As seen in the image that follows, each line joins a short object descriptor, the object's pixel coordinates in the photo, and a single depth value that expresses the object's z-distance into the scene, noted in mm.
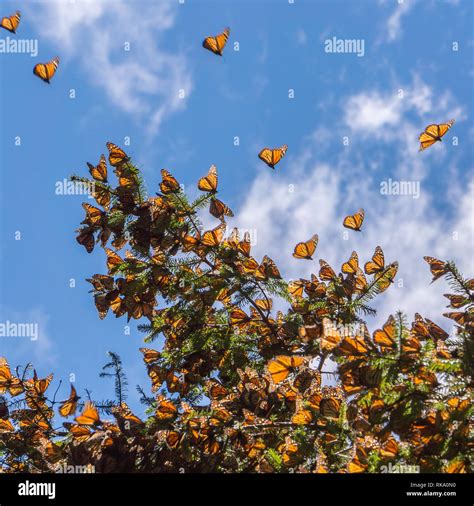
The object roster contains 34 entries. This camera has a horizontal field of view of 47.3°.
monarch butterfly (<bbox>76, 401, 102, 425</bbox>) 2666
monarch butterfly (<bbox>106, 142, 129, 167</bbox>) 3322
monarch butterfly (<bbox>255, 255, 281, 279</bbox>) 3238
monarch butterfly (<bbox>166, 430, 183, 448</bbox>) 2639
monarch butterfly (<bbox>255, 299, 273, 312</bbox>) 3336
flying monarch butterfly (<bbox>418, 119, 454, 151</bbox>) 3836
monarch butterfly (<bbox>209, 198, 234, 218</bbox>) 3320
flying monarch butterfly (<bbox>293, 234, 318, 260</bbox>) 3664
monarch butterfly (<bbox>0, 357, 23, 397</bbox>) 3385
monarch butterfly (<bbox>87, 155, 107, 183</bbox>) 3302
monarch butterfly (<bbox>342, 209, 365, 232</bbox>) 3762
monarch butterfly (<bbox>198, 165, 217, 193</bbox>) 3279
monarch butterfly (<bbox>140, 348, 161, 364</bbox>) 3553
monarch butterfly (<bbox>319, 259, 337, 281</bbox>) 3501
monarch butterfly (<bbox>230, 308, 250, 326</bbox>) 3365
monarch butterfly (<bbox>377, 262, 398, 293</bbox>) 3283
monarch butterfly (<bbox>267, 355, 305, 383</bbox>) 2672
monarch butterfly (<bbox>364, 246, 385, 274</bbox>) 3309
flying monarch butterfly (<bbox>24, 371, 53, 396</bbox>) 3418
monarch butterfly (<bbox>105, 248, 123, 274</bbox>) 3420
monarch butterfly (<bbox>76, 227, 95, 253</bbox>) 3357
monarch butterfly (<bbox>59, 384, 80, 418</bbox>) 3035
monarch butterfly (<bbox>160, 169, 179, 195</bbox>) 3198
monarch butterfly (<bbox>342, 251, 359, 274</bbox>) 3396
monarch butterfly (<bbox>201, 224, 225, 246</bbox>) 3215
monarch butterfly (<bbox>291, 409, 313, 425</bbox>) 2684
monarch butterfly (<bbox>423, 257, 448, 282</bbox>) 3055
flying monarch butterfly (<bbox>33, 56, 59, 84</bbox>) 4414
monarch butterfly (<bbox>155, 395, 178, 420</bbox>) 2713
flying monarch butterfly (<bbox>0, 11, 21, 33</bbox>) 4590
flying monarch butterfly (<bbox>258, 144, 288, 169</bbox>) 3890
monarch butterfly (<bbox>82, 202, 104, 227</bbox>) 3338
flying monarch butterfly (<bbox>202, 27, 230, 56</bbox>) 4484
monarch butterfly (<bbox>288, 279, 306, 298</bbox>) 3594
